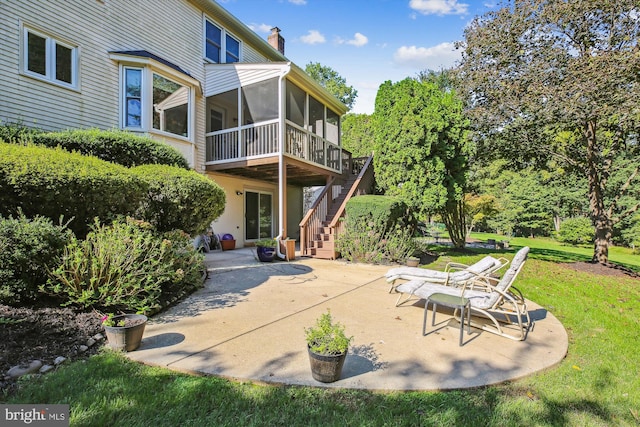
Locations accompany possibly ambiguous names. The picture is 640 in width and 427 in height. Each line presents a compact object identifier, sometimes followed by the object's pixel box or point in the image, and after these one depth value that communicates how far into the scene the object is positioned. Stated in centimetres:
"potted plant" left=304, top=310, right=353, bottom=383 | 252
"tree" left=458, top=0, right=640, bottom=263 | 732
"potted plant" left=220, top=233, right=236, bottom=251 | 1132
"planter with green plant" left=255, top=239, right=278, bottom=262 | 865
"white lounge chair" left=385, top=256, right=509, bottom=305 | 473
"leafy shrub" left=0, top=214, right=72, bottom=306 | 344
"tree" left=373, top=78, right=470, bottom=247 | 945
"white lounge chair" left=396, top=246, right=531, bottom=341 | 370
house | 719
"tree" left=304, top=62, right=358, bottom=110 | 3070
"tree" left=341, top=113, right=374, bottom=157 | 2358
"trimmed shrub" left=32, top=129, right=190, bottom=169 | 622
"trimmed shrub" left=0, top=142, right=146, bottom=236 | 391
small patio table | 354
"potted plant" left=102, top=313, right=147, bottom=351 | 301
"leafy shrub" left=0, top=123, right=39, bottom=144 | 582
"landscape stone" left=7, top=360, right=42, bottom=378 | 253
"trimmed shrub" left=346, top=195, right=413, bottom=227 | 872
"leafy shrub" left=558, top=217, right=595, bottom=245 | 2673
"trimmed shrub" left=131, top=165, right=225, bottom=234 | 559
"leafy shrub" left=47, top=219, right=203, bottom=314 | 370
